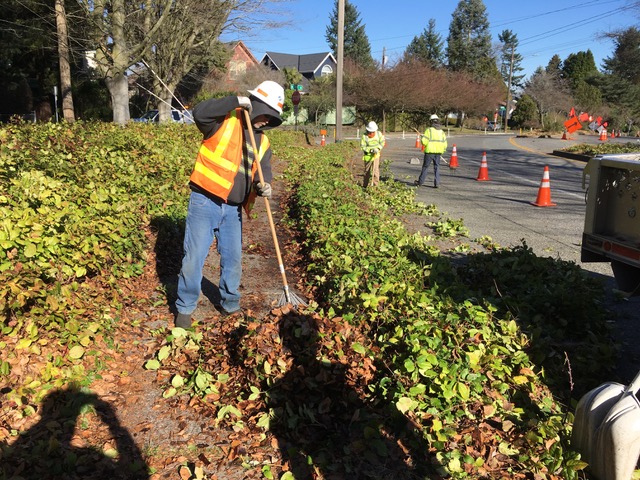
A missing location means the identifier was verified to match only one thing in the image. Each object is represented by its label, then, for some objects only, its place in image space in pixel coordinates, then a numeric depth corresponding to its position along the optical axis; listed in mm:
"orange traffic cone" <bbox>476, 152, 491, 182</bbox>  15609
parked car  25734
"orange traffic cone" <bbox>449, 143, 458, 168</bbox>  18297
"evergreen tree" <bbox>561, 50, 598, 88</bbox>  78356
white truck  3758
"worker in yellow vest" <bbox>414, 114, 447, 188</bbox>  12836
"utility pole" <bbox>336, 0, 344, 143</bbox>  24719
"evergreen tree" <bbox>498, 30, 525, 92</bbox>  92475
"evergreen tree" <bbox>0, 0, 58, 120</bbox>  18734
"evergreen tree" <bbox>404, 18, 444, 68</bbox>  80438
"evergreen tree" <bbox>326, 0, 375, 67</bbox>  77062
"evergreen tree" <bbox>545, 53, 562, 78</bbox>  83875
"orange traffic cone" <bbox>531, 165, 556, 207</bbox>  10820
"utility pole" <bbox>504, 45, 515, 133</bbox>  66275
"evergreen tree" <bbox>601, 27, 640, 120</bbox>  48062
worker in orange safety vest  4160
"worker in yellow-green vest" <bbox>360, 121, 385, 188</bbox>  12000
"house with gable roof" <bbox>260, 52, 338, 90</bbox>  67188
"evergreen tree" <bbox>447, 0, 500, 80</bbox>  77688
